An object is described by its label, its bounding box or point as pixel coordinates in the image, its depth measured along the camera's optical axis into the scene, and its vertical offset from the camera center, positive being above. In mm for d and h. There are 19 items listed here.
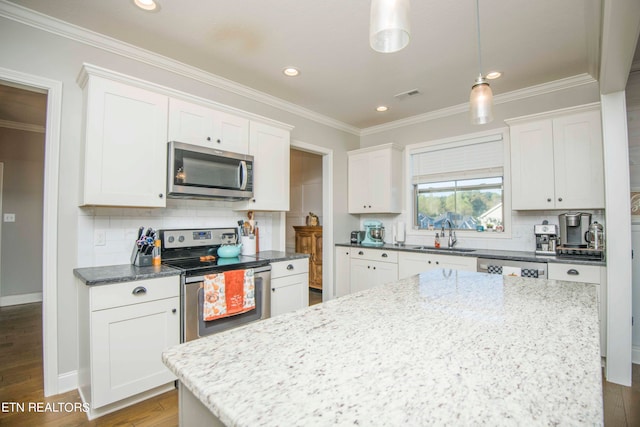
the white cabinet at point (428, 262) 3193 -488
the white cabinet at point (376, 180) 4211 +546
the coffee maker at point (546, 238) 3011 -206
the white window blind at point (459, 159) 3652 +740
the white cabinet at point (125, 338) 1912 -774
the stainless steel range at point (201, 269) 2258 -391
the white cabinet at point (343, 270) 4309 -718
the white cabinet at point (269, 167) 3125 +546
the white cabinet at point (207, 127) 2559 +818
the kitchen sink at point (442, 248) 3534 -364
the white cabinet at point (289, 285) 2889 -642
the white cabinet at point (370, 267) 3848 -633
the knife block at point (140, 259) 2422 -303
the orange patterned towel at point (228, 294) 2307 -578
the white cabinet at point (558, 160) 2801 +541
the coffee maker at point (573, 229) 2832 -112
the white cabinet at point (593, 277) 2481 -492
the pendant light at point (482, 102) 1751 +655
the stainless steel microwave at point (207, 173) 2490 +403
